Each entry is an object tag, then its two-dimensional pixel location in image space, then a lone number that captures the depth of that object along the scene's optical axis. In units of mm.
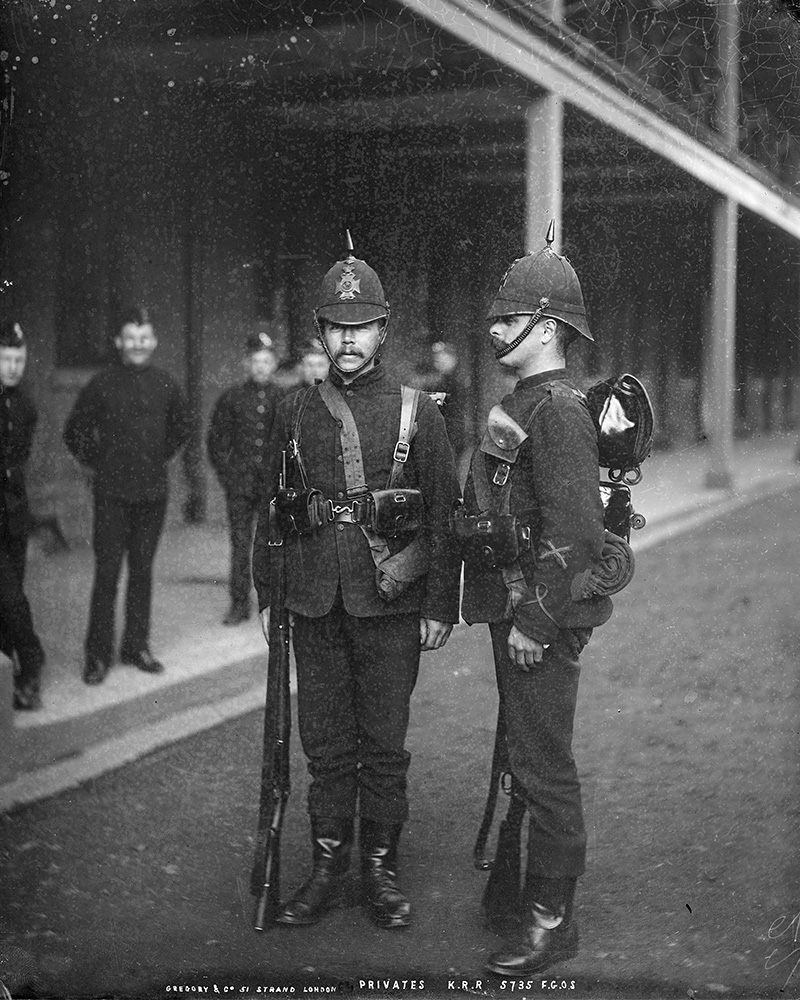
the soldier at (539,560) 3131
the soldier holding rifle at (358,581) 3266
